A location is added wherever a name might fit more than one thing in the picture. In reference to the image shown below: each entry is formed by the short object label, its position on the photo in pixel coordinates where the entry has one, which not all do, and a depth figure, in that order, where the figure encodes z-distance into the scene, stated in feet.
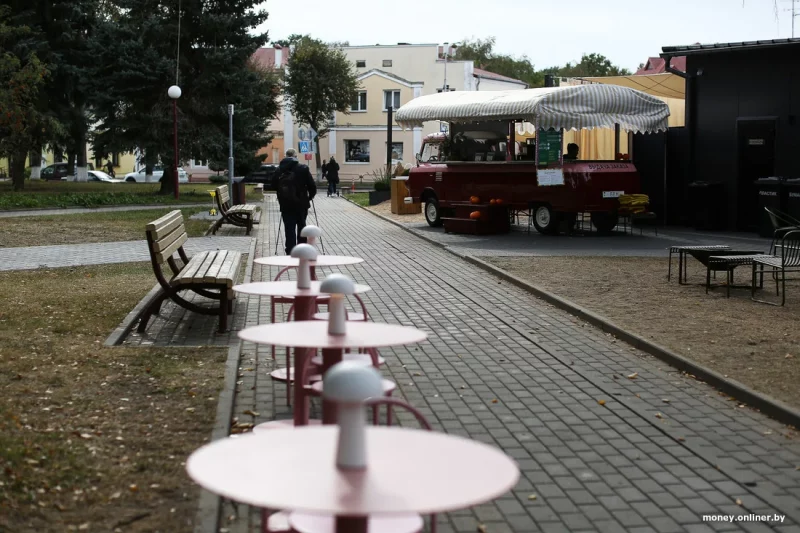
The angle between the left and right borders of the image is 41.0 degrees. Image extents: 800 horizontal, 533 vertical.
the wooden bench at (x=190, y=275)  31.96
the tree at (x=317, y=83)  225.15
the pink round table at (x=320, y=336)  15.33
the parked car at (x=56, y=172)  221.87
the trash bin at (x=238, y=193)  95.96
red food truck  69.72
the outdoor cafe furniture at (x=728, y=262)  40.50
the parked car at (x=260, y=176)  189.49
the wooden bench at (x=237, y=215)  74.08
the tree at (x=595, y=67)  380.95
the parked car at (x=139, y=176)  222.46
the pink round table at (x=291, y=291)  21.89
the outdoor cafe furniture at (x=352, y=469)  8.80
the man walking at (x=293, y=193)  53.88
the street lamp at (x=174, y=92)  111.24
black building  68.80
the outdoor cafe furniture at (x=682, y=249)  42.09
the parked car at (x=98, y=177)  212.64
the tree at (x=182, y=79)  125.70
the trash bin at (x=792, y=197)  62.64
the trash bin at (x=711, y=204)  73.46
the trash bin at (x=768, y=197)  64.13
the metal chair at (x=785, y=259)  38.04
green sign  70.18
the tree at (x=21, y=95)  125.80
